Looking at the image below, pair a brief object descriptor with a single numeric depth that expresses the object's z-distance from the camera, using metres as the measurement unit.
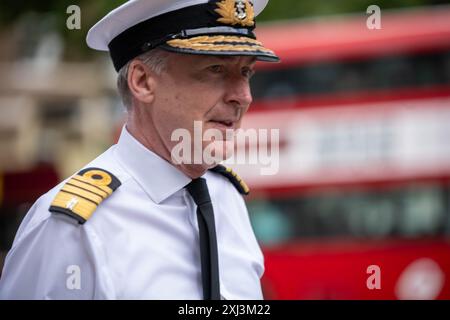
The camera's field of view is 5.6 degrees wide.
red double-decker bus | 19.37
